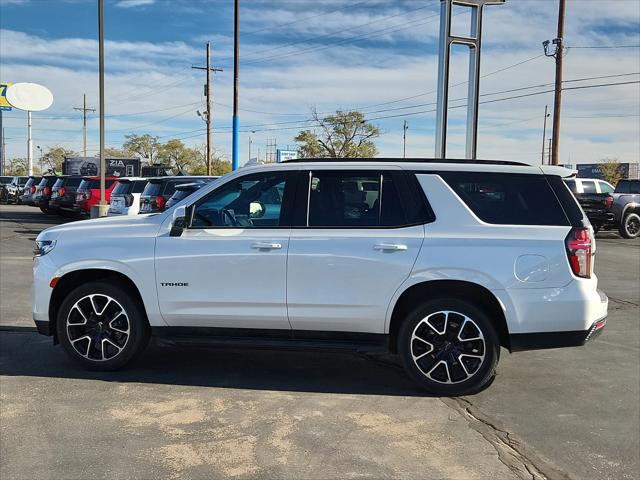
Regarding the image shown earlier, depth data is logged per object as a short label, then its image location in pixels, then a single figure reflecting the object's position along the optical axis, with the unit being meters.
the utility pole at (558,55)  24.91
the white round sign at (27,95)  57.88
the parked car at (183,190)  12.13
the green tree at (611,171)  67.50
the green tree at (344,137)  68.19
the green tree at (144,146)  93.50
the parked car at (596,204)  18.09
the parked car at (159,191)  14.73
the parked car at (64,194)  21.86
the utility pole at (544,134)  82.88
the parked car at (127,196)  15.05
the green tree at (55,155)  109.41
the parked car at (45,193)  23.97
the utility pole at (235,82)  26.64
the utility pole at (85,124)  73.31
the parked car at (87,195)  20.75
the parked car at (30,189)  26.49
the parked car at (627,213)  19.09
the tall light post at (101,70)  20.64
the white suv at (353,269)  4.57
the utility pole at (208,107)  37.31
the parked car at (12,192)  35.16
